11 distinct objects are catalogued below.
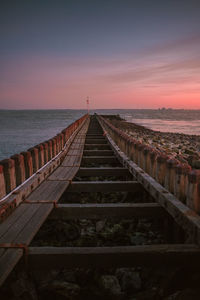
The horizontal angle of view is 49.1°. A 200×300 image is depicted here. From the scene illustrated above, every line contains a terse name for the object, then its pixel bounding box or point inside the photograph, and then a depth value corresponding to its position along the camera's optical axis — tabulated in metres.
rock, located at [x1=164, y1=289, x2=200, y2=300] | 1.76
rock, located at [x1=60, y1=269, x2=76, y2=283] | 2.38
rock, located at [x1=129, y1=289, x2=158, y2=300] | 2.01
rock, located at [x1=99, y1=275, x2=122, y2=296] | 2.18
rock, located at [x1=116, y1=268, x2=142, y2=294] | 2.27
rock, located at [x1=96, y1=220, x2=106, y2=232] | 3.61
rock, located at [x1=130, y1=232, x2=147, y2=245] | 3.20
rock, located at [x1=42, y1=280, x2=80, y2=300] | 2.13
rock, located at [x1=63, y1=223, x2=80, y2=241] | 3.33
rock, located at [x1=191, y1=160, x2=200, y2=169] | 8.30
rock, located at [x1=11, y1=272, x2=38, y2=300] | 2.09
